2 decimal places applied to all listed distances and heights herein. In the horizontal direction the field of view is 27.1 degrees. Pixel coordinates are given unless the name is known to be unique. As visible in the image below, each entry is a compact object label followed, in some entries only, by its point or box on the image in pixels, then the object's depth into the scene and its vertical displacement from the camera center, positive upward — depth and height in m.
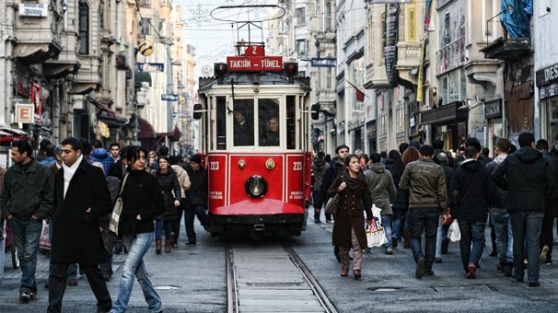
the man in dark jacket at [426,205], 15.90 -0.57
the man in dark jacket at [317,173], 30.84 -0.23
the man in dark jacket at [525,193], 14.48 -0.38
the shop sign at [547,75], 27.75 +2.16
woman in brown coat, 15.98 -0.64
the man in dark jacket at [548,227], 16.19 -0.92
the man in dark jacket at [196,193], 22.02 -0.53
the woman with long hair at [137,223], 11.42 -0.57
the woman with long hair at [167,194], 20.16 -0.50
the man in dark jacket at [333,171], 25.10 -0.16
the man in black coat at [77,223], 11.13 -0.55
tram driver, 21.45 +0.61
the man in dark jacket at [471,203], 15.56 -0.55
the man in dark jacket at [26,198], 13.33 -0.37
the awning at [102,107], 50.28 +2.71
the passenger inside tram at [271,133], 21.47 +0.59
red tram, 21.25 +0.35
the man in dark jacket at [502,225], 15.73 -0.86
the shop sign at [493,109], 33.78 +1.62
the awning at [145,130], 81.94 +2.54
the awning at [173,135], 98.49 +2.71
